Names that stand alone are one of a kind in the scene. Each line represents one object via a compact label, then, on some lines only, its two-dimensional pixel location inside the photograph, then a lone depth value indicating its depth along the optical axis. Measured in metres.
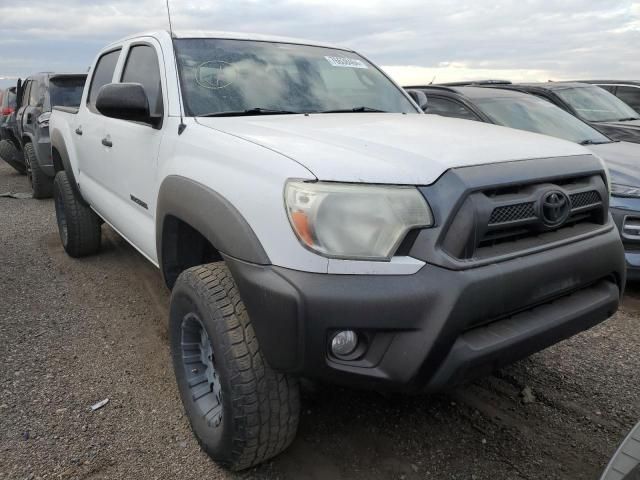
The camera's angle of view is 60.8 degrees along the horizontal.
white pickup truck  1.75
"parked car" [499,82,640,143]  6.47
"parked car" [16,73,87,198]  7.95
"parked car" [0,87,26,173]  10.20
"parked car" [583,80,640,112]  9.38
